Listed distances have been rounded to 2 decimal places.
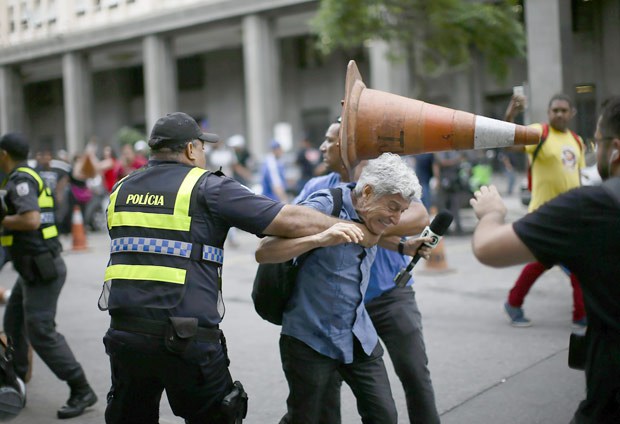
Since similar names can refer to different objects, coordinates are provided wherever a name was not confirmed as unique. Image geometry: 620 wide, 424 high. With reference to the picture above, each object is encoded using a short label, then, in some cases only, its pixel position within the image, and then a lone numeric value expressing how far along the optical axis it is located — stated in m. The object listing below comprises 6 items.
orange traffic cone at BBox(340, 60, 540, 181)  2.76
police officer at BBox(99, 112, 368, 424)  3.09
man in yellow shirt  6.79
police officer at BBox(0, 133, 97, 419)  5.05
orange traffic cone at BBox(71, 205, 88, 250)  14.35
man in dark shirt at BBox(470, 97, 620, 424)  2.33
